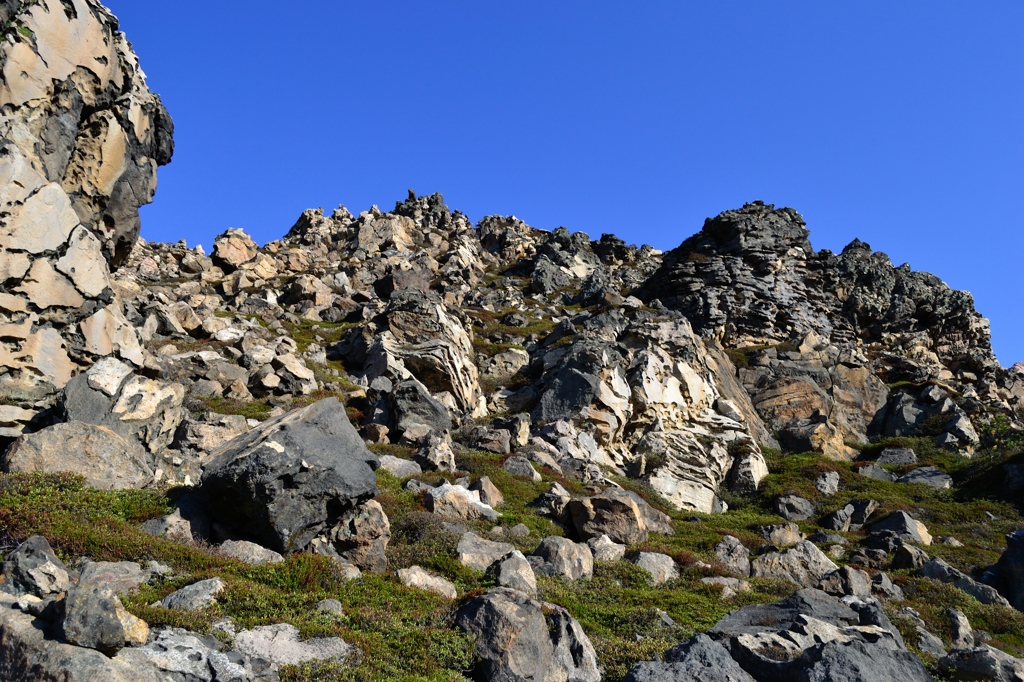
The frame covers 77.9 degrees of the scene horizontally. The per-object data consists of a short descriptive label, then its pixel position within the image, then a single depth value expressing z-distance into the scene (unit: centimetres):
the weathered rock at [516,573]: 1521
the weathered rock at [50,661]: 770
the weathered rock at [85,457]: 1577
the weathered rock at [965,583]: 2147
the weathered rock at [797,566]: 2157
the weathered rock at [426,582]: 1459
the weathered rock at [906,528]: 2938
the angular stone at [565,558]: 1759
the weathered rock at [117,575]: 1118
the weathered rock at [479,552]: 1688
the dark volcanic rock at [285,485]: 1472
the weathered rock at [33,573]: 946
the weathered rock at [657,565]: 1936
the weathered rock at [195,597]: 1090
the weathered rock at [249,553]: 1409
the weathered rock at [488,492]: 2398
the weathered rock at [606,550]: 2034
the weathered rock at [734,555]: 2193
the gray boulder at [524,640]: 1108
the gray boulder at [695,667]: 1029
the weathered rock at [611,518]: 2256
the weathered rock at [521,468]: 2875
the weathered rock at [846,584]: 1878
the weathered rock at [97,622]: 812
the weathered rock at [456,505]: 2141
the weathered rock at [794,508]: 3466
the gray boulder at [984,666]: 1228
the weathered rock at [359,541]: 1573
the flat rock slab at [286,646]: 1001
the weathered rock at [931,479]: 3912
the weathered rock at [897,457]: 4469
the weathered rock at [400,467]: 2567
